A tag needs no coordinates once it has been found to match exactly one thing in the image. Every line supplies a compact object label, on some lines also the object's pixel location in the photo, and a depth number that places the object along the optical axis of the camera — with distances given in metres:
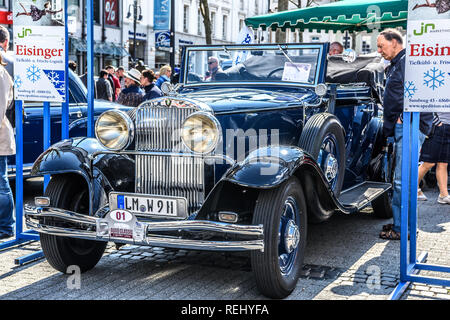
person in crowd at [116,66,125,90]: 15.16
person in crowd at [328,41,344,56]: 8.34
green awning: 8.38
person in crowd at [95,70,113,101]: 11.56
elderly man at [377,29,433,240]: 4.95
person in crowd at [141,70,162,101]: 8.11
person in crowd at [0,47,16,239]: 5.02
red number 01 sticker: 3.62
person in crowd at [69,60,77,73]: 9.77
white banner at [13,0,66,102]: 4.78
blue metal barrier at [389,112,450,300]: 3.83
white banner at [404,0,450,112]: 3.61
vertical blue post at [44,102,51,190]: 4.91
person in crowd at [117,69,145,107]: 8.12
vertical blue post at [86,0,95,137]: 4.76
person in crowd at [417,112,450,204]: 7.19
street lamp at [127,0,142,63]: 30.77
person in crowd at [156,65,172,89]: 9.97
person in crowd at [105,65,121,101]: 13.00
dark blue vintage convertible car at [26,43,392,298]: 3.52
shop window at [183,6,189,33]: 37.53
